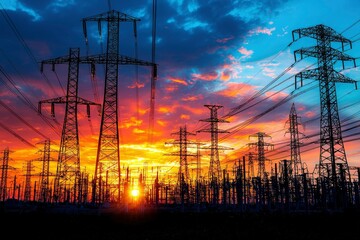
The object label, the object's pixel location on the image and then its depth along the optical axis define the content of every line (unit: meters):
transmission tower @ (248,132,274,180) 59.69
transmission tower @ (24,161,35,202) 85.38
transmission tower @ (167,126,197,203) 53.49
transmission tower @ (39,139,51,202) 59.55
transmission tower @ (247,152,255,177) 66.25
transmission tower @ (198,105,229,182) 50.14
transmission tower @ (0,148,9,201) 72.38
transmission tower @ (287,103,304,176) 47.34
